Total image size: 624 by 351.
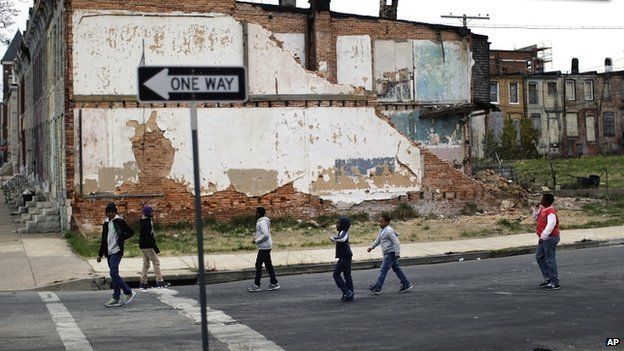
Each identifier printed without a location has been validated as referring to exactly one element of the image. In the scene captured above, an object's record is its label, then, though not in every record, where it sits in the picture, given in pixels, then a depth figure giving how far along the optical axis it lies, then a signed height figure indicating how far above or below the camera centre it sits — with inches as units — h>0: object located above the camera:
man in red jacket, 561.9 -41.8
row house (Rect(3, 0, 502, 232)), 1031.6 +81.6
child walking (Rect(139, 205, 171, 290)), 643.5 -44.6
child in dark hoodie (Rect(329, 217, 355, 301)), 545.3 -49.6
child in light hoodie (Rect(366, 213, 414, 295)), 572.4 -47.8
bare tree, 732.0 +144.4
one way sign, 288.5 +33.0
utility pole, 2080.5 +378.0
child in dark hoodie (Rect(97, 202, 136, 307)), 549.9 -38.7
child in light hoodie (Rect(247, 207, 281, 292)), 616.1 -46.5
